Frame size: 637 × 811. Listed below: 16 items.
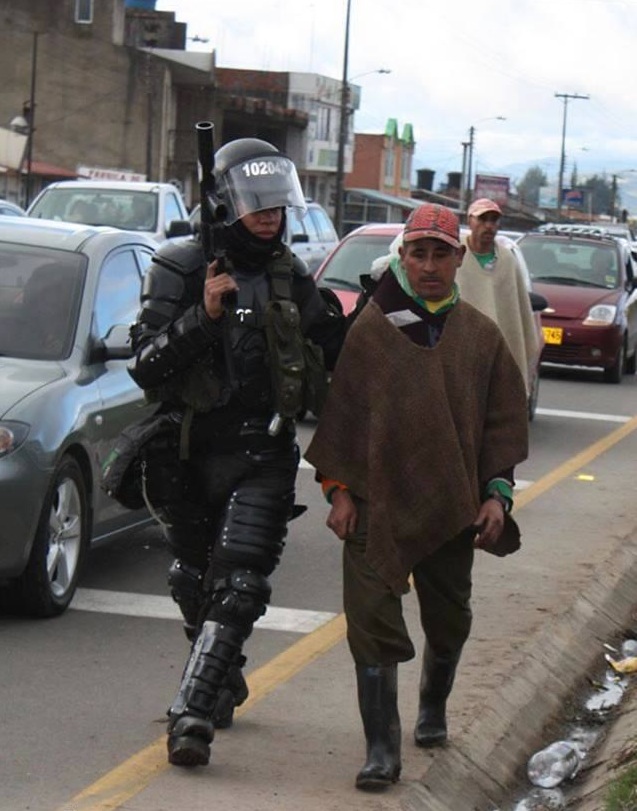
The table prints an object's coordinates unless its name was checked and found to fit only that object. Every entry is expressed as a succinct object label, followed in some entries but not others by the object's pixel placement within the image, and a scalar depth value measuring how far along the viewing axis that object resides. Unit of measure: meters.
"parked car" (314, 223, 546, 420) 17.64
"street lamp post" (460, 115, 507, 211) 120.28
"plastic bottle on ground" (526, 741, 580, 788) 6.66
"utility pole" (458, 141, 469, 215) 120.91
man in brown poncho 5.68
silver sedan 7.95
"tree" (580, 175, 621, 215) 160.88
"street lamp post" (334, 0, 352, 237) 63.91
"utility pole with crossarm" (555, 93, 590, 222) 121.44
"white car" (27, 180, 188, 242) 23.11
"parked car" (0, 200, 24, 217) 21.29
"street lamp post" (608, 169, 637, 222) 153.30
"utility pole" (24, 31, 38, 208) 61.69
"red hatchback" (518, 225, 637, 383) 22.33
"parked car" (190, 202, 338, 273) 25.92
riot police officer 5.82
